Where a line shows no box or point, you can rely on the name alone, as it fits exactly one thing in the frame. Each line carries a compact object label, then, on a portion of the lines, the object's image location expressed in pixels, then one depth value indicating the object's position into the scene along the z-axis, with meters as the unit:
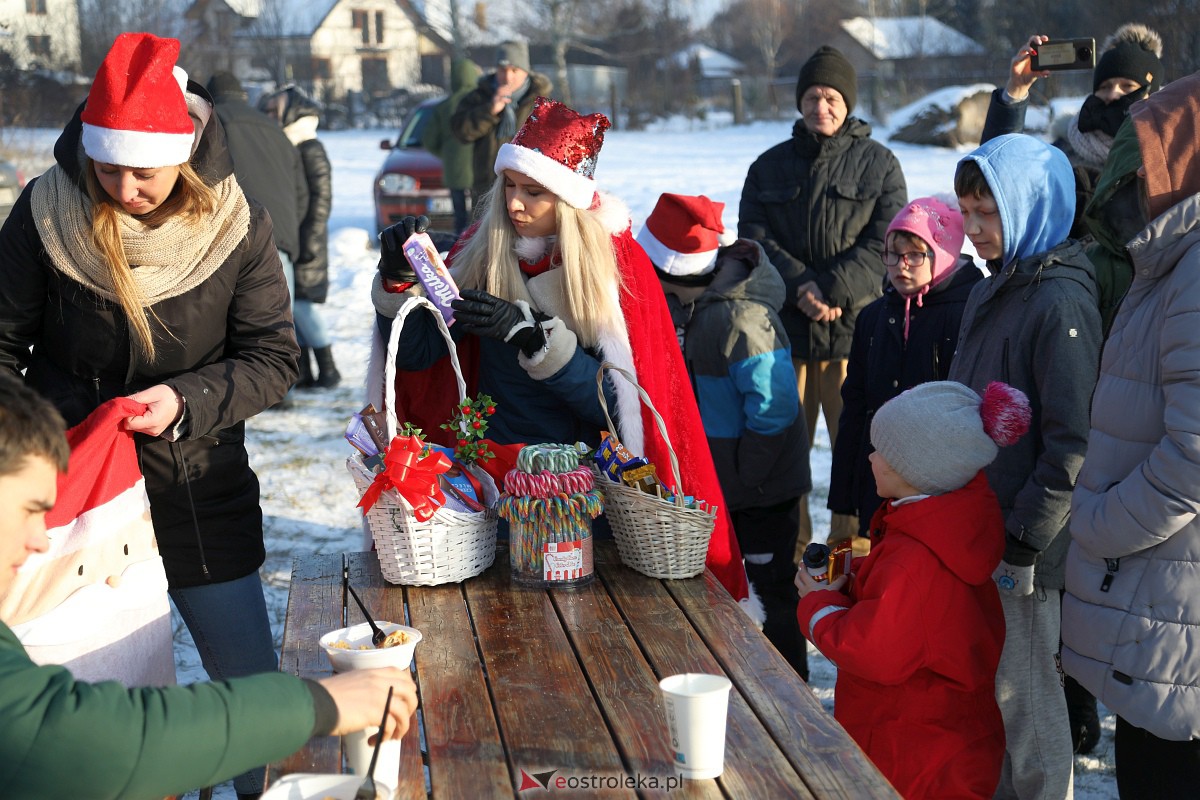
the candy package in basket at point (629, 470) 2.70
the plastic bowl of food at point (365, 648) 1.86
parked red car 12.48
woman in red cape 2.97
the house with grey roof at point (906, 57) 28.81
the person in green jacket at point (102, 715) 1.43
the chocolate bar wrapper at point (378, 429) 2.63
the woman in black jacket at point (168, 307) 2.56
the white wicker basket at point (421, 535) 2.56
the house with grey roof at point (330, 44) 33.44
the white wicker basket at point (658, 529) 2.64
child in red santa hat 3.80
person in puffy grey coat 2.28
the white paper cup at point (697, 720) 1.77
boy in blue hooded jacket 2.84
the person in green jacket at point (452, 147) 9.38
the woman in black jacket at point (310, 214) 7.64
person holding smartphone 4.39
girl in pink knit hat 3.75
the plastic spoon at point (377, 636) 1.96
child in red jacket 2.43
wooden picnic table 1.84
